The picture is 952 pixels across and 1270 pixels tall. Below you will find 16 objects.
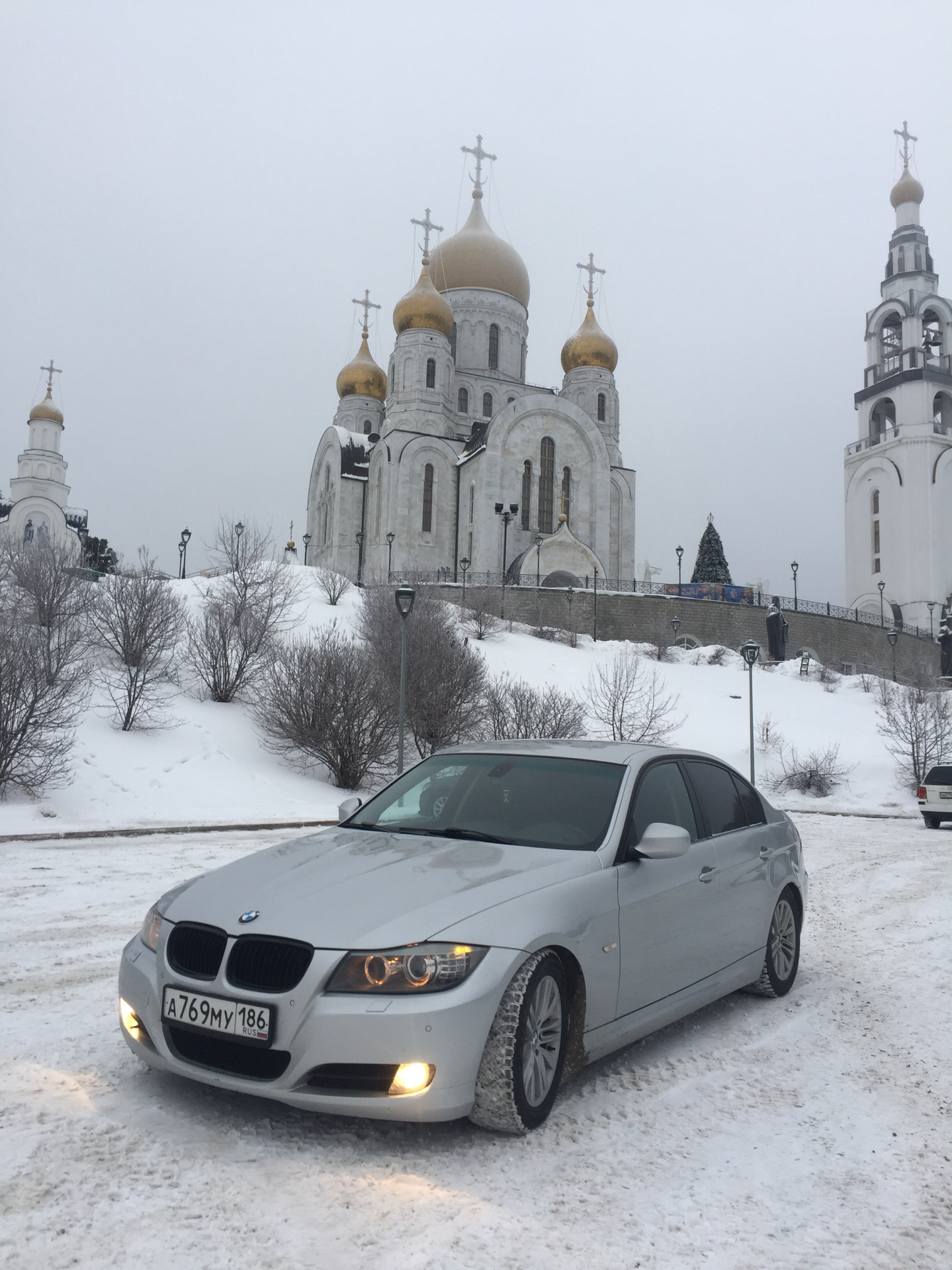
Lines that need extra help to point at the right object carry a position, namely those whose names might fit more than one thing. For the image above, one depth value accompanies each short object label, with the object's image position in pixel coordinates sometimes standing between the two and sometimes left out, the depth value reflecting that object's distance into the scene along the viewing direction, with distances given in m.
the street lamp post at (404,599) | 15.52
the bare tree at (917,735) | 24.59
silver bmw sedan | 3.26
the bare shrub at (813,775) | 24.31
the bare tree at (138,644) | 21.16
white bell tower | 70.00
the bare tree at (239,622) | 23.73
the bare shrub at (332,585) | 37.69
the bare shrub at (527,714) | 21.89
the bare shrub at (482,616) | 36.56
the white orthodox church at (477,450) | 54.00
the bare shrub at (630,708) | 24.94
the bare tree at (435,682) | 21.50
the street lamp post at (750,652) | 22.58
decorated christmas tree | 63.50
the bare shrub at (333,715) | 20.02
